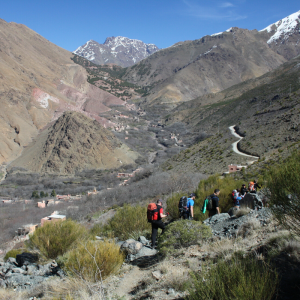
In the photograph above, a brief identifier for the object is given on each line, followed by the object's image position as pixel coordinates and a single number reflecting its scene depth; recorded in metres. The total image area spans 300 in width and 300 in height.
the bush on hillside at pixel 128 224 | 10.62
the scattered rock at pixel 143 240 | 8.30
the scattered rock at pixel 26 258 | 8.84
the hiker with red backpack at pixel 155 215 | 7.24
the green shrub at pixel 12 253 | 11.82
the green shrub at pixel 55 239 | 8.79
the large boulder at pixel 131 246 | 7.07
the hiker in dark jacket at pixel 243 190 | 10.73
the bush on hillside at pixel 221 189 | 11.65
